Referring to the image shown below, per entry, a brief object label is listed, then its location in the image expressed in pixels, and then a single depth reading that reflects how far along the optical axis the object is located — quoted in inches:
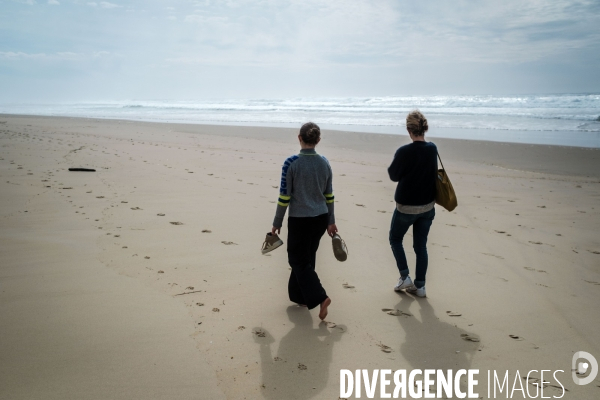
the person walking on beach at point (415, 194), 147.6
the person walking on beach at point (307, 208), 132.7
